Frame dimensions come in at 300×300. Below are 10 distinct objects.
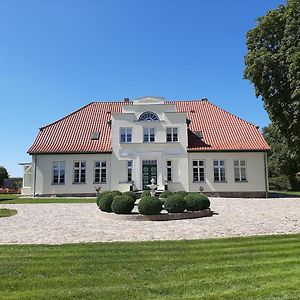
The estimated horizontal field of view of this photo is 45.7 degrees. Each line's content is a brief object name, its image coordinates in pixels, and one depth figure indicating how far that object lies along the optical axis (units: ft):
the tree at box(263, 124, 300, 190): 153.17
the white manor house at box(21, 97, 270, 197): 101.55
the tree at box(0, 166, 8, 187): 174.32
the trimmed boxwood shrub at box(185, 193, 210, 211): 54.54
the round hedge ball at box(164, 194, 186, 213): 52.95
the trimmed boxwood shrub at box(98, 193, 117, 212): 57.41
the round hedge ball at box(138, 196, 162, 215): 51.11
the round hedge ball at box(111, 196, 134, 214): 53.83
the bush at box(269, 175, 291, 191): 152.87
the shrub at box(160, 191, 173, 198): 67.12
